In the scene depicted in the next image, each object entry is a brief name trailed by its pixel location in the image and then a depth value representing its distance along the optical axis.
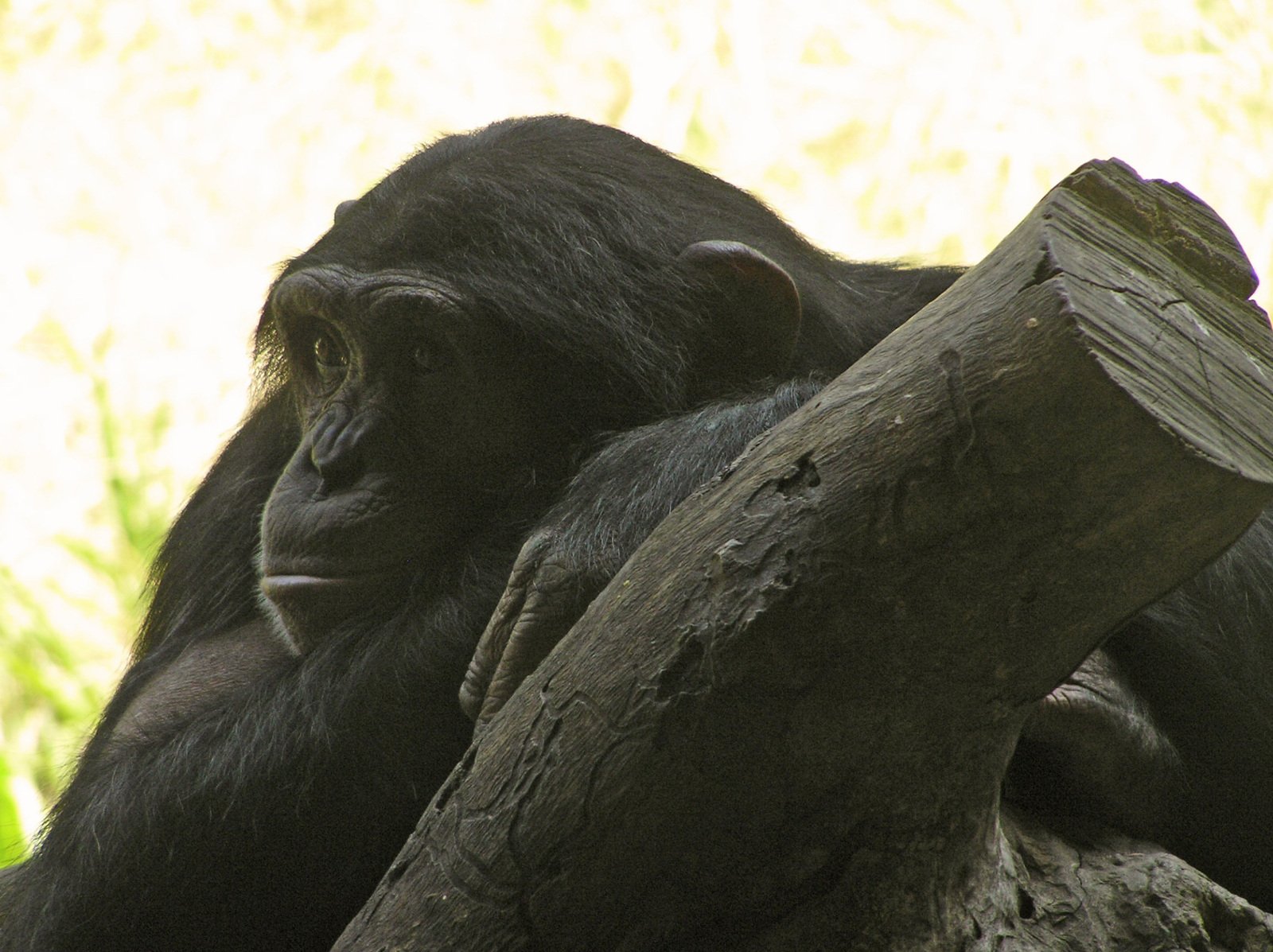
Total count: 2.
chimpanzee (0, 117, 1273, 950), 7.03
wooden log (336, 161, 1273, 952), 6.83
